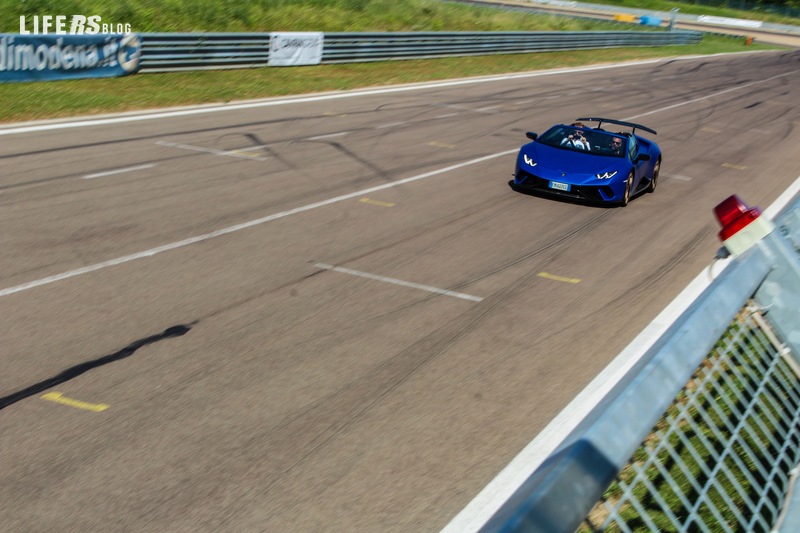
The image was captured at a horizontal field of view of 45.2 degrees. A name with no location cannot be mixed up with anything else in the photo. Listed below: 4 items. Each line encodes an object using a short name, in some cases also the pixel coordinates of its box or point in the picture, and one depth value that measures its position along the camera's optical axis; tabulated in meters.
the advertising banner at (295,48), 31.55
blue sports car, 15.93
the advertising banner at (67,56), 21.83
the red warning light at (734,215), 3.51
